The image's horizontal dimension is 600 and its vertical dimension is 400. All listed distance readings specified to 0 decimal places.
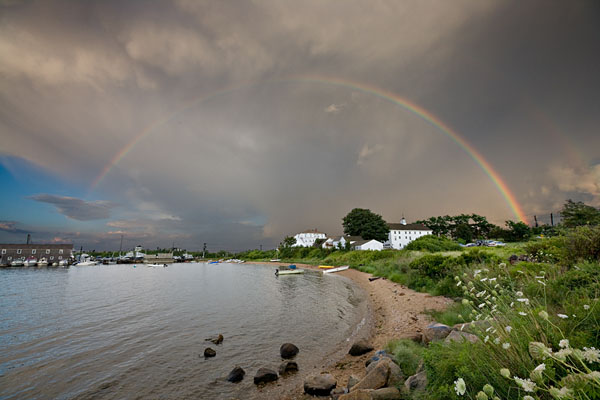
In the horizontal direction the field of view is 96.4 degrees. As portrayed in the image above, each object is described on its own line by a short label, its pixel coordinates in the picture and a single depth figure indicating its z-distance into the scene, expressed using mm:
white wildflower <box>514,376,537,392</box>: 2121
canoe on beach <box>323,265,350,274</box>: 53338
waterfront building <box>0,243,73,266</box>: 98438
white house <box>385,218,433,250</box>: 110062
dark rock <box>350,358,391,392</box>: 7000
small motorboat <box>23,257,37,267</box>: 99688
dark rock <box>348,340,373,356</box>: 11398
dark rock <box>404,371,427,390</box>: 5855
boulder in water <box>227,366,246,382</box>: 9913
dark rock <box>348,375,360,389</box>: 7977
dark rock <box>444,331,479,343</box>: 6512
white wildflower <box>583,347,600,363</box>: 1995
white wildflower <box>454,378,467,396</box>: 2489
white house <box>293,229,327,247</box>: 161500
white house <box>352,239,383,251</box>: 85688
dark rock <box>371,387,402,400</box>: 6148
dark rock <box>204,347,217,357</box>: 12305
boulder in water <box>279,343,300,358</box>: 11880
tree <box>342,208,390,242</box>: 97500
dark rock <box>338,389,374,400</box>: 6117
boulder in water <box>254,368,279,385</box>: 9703
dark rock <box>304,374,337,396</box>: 8225
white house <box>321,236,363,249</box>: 94175
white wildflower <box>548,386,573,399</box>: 1865
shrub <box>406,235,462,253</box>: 48100
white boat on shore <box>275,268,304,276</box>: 53709
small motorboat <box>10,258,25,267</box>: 98062
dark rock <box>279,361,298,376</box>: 10280
